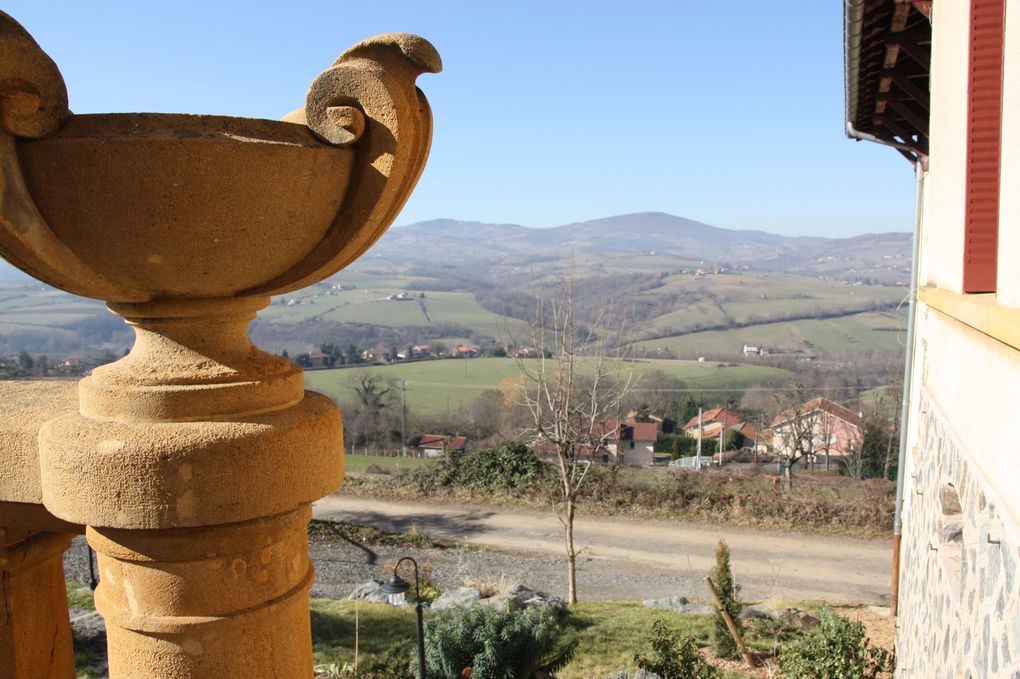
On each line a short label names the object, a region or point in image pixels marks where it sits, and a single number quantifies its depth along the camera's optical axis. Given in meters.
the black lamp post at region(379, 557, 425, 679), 6.09
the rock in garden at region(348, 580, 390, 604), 11.43
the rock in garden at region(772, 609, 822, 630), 10.05
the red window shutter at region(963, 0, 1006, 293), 2.77
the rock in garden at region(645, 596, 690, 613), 11.45
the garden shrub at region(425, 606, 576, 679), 5.79
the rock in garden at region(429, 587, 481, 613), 10.43
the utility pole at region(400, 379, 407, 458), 26.81
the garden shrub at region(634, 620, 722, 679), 5.82
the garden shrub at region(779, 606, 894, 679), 5.73
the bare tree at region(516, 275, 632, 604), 12.16
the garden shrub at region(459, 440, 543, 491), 18.78
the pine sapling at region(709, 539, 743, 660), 8.25
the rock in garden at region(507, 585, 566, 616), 10.20
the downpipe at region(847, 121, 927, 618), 7.44
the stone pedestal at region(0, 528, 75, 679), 2.10
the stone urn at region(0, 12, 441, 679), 1.41
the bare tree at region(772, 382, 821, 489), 21.83
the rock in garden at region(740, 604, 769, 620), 10.29
